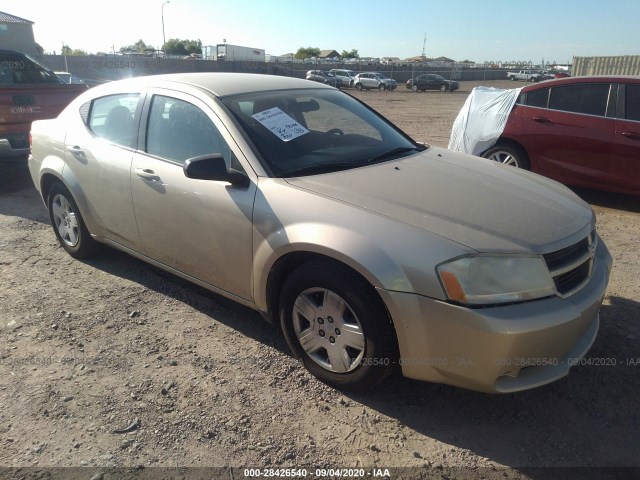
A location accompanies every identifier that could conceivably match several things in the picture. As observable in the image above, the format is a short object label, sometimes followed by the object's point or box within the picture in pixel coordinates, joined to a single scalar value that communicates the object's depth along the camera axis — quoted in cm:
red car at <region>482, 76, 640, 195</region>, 589
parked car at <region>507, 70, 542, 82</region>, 4968
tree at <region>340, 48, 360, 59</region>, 11895
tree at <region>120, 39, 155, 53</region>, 9035
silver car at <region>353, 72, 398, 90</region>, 3647
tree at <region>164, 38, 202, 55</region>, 8975
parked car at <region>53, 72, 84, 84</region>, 1564
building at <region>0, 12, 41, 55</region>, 3406
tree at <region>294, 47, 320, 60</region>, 10894
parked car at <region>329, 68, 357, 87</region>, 3954
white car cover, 694
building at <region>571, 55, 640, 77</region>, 1694
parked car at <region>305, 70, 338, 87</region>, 3455
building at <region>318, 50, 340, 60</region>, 11561
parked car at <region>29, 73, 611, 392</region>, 234
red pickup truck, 716
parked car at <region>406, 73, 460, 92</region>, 3650
